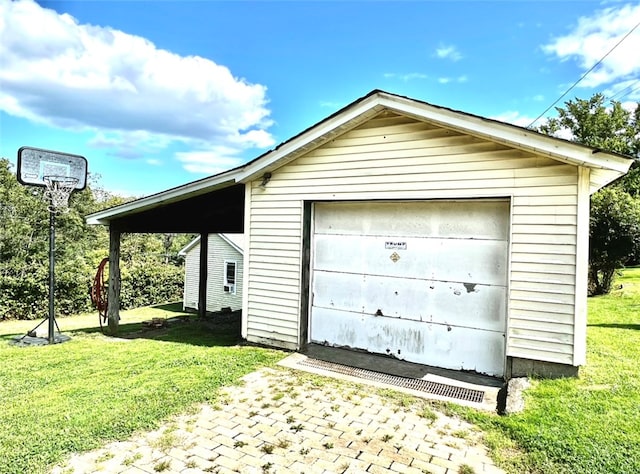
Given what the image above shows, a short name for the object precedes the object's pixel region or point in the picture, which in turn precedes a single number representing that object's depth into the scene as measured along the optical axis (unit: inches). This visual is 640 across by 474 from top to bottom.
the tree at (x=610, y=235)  466.9
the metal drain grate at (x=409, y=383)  179.2
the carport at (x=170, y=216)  302.2
